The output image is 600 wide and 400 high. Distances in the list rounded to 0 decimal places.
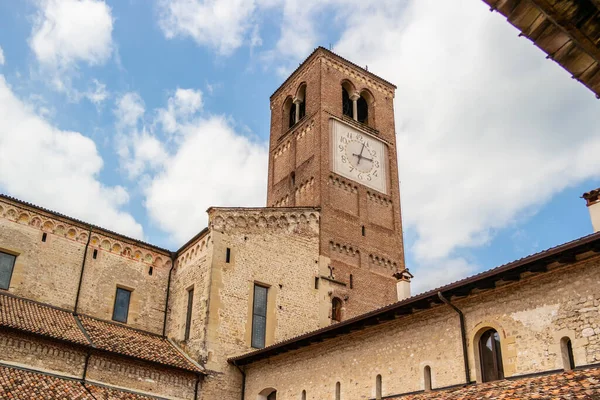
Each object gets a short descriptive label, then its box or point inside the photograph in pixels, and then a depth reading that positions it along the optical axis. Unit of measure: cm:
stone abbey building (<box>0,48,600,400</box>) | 1146
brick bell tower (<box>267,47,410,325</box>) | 2278
